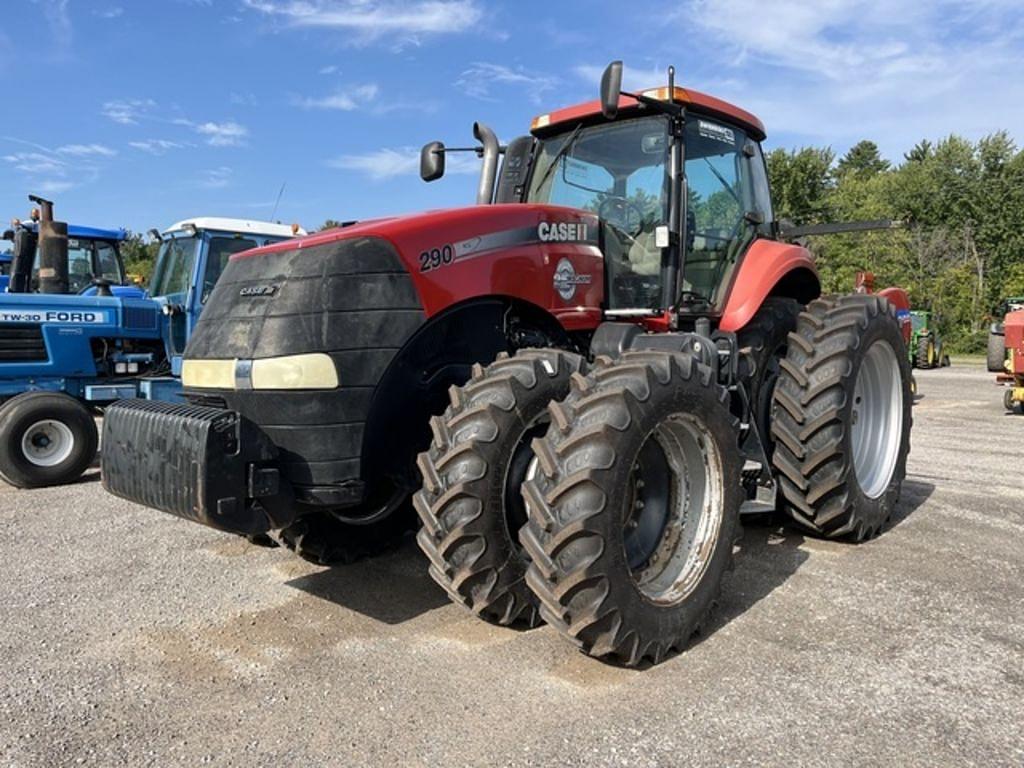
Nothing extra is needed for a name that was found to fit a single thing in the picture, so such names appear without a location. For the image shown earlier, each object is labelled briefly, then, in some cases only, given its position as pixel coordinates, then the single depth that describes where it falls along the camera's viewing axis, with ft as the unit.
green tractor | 73.05
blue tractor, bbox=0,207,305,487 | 21.74
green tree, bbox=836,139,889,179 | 205.98
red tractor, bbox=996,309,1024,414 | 37.74
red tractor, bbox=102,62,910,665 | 9.46
